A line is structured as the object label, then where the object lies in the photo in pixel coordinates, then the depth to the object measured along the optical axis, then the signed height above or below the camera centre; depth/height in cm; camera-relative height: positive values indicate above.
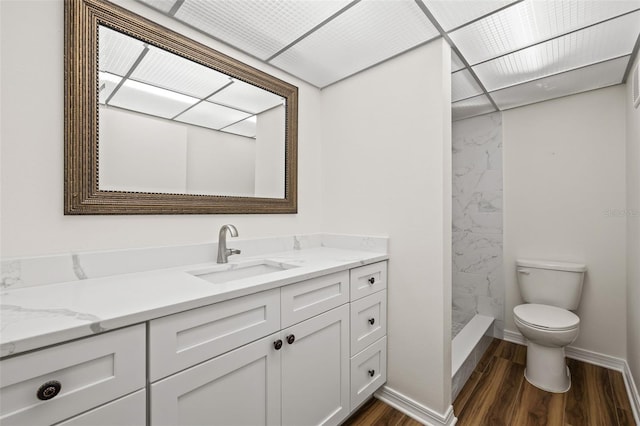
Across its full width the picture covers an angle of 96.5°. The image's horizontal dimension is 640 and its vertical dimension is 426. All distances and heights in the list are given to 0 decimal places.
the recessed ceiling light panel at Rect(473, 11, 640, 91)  145 +93
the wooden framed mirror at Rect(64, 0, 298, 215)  116 +46
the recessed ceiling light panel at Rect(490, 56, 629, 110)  182 +93
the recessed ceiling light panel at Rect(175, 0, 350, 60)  132 +96
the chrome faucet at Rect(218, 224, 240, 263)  150 -18
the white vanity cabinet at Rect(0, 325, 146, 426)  63 -41
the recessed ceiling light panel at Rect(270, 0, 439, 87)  137 +96
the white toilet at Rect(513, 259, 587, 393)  184 -70
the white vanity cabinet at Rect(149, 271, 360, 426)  87 -54
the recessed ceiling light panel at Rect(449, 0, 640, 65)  129 +94
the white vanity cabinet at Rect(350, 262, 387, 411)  153 -66
